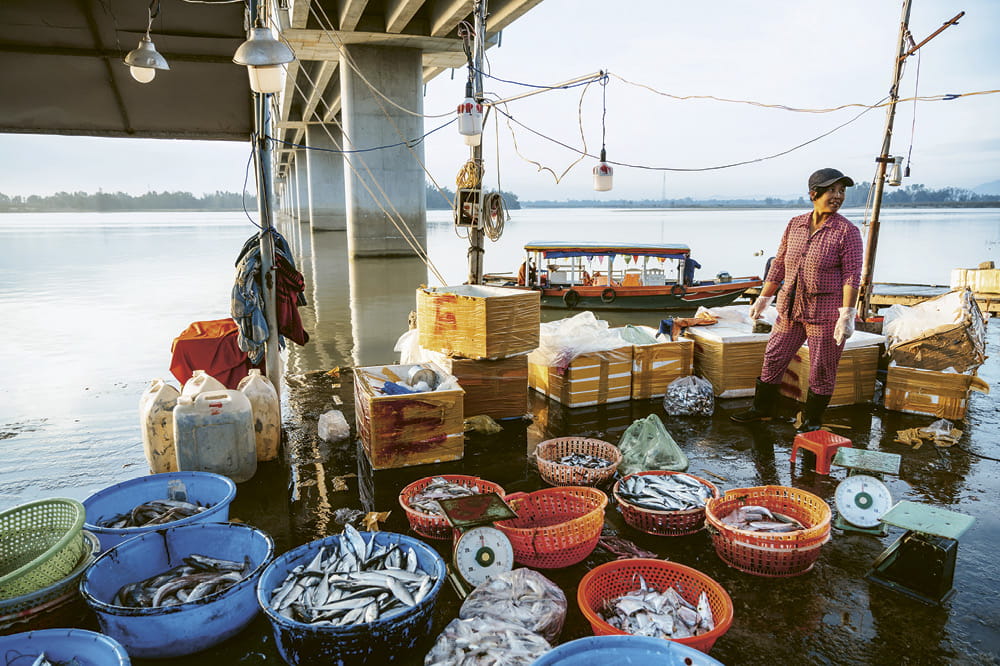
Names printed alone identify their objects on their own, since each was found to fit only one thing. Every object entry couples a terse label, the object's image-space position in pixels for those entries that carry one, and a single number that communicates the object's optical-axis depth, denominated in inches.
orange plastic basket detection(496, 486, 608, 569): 120.2
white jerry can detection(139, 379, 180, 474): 163.6
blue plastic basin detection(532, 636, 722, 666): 78.7
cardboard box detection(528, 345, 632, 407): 233.3
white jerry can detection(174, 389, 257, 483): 159.8
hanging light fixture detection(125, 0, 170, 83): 211.5
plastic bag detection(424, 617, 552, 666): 87.0
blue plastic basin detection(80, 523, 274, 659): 95.2
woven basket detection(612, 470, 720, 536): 135.3
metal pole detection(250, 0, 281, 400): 195.9
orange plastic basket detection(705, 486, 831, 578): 117.4
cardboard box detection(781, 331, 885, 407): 231.9
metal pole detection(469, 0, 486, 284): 266.2
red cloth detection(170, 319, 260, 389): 202.9
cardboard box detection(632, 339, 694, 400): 243.1
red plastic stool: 163.8
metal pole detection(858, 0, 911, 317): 324.5
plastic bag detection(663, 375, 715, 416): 223.3
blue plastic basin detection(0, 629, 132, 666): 85.0
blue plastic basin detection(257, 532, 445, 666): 89.4
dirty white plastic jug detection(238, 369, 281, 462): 178.7
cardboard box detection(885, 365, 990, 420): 210.2
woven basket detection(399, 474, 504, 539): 133.5
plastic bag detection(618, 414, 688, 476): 169.3
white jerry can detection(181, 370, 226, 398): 170.9
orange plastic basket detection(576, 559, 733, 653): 101.7
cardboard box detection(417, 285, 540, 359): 204.5
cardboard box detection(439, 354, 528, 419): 214.4
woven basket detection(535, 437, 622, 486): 158.6
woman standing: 179.0
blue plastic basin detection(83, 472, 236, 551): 128.8
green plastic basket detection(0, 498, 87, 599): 101.3
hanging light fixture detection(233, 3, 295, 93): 172.9
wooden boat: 581.6
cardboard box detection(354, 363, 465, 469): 172.7
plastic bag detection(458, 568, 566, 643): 96.7
